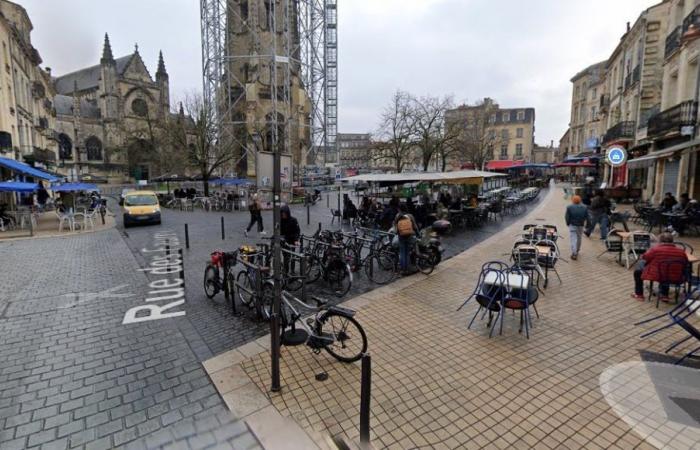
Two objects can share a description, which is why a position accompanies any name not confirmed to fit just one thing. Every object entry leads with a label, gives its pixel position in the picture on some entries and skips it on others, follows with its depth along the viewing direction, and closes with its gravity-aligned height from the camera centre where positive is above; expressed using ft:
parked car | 54.08 -3.72
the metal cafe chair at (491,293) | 16.39 -4.87
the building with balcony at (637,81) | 67.72 +20.73
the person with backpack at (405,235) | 26.17 -3.68
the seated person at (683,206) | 38.68 -2.29
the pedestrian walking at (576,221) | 28.68 -2.86
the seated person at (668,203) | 41.70 -2.11
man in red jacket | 18.04 -3.63
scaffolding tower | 110.32 +40.15
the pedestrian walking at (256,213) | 44.32 -3.59
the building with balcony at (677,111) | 48.26 +10.19
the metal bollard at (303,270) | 20.53 -5.45
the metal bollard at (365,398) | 9.31 -5.49
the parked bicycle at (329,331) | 14.33 -5.86
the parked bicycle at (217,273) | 21.27 -5.29
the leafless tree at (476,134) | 122.11 +18.45
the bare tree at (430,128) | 84.89 +13.03
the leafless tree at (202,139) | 97.14 +12.15
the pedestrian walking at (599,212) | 37.17 -2.88
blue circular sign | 35.40 +2.76
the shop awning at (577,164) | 88.84 +4.85
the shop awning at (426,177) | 42.90 +0.84
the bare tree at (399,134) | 85.77 +11.89
